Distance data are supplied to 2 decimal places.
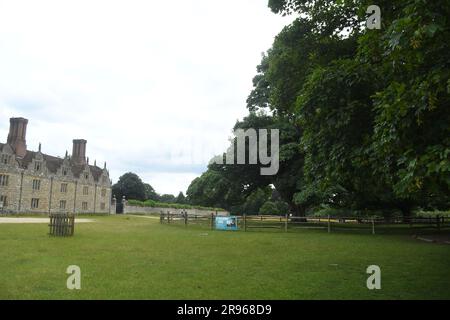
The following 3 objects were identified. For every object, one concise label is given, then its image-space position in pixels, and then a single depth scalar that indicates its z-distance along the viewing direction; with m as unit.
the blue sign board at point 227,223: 31.64
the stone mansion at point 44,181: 56.31
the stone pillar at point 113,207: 82.62
